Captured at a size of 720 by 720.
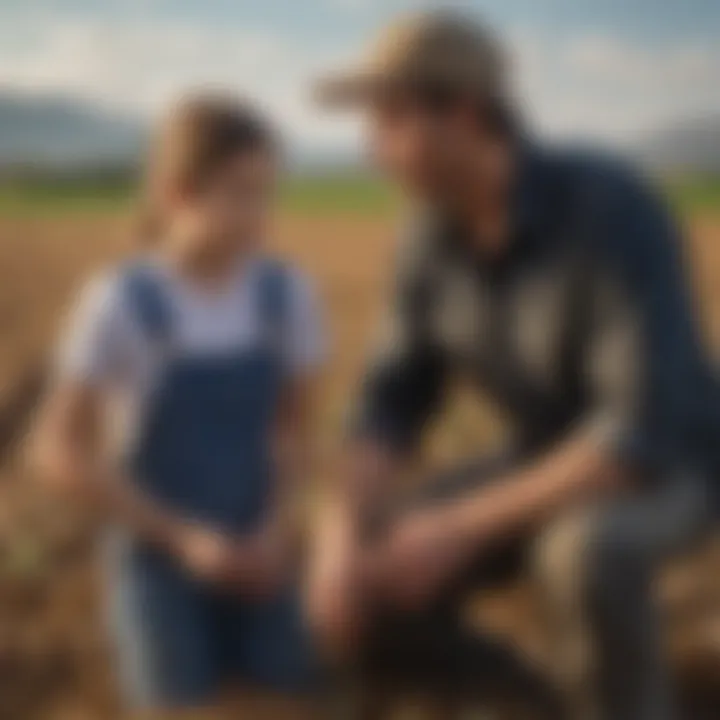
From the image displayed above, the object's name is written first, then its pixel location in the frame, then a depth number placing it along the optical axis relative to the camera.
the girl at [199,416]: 3.55
